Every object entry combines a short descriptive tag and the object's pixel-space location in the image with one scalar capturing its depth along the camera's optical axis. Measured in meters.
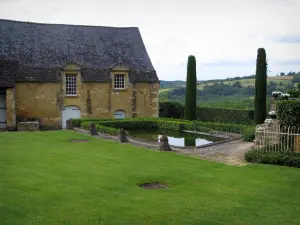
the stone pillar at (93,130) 23.81
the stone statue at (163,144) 17.75
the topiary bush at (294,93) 23.58
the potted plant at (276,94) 22.71
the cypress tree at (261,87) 27.02
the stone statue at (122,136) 20.36
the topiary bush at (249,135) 21.58
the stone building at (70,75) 32.34
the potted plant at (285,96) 19.97
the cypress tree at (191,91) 32.78
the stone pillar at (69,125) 28.08
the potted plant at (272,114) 19.94
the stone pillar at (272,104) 23.52
